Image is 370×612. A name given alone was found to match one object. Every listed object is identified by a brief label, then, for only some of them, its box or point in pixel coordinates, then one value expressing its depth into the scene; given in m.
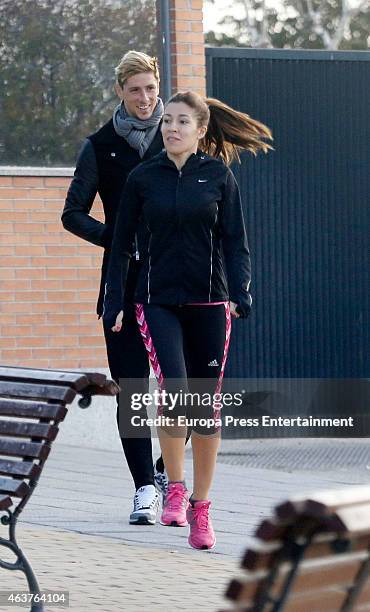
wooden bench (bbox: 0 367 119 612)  9.49
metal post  21.01
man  14.26
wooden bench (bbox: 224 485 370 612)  5.28
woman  13.13
